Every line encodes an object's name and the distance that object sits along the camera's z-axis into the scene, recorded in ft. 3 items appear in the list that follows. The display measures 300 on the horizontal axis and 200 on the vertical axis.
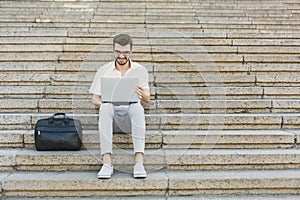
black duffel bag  12.16
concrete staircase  11.78
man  11.64
